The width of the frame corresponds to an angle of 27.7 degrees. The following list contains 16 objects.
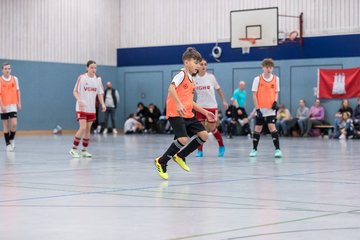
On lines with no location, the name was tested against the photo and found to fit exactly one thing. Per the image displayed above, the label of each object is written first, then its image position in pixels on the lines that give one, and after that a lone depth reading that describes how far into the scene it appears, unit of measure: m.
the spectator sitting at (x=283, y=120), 31.66
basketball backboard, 31.73
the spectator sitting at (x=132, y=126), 36.03
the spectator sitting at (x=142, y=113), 36.41
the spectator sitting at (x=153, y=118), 35.94
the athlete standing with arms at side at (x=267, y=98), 16.11
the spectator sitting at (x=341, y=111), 29.61
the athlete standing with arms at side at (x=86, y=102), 16.38
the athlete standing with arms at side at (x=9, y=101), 19.30
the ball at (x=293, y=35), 32.88
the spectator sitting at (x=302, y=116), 31.41
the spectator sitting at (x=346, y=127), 28.88
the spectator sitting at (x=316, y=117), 31.41
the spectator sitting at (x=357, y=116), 29.09
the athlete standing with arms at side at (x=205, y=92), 16.36
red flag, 31.19
